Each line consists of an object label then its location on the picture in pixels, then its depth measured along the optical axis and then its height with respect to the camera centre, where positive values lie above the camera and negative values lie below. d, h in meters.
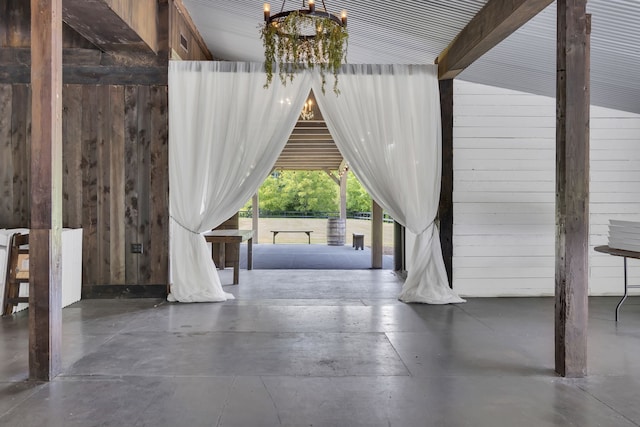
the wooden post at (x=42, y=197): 2.92 +0.07
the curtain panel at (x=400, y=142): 5.32 +0.77
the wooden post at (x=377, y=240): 8.29 -0.58
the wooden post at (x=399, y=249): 7.39 -0.67
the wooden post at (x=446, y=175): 5.53 +0.41
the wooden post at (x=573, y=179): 2.97 +0.20
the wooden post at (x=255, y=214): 14.30 -0.19
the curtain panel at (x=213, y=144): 5.28 +0.74
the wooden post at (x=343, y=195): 14.46 +0.43
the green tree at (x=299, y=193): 27.11 +0.90
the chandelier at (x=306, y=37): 3.87 +1.53
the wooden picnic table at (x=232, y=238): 6.39 -0.42
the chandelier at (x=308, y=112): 7.41 +1.57
